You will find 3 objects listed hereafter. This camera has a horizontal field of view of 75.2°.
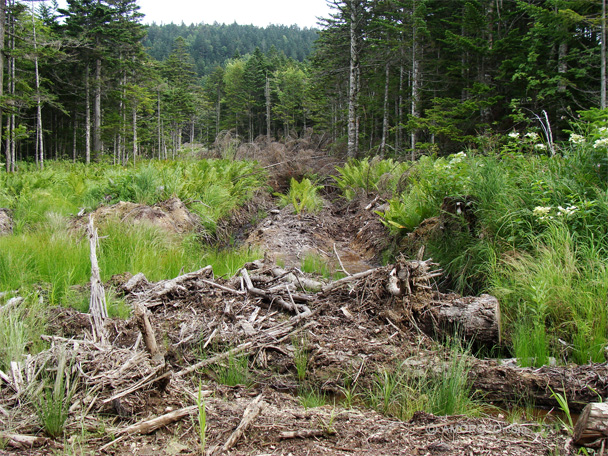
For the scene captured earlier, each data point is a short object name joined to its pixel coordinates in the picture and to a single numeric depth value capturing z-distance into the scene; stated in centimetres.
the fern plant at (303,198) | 941
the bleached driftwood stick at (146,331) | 243
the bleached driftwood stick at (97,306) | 286
